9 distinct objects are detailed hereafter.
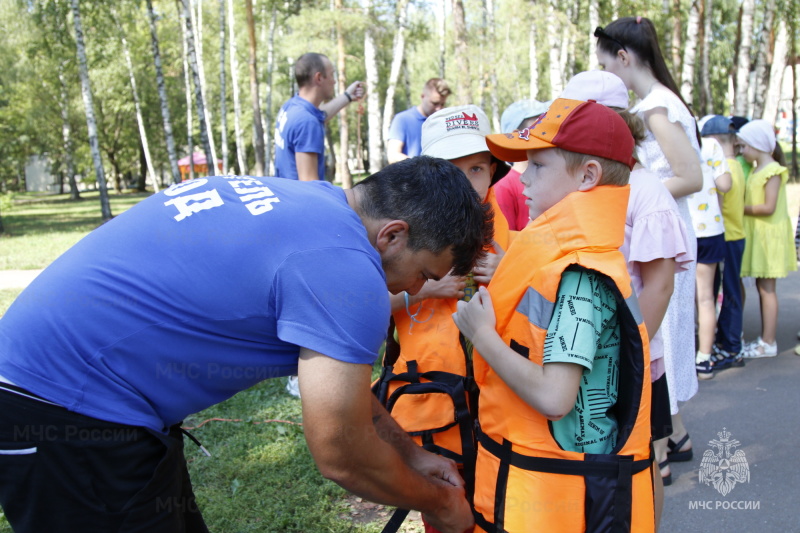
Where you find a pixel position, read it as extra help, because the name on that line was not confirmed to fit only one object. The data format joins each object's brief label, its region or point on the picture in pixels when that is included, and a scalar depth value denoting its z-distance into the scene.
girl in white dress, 3.20
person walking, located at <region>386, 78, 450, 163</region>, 6.04
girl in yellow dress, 5.53
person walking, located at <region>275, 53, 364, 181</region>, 4.85
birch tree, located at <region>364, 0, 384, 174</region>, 20.06
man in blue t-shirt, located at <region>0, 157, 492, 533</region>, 1.54
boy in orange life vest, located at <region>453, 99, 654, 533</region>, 1.77
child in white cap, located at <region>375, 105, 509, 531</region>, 2.20
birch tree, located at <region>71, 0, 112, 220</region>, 16.27
